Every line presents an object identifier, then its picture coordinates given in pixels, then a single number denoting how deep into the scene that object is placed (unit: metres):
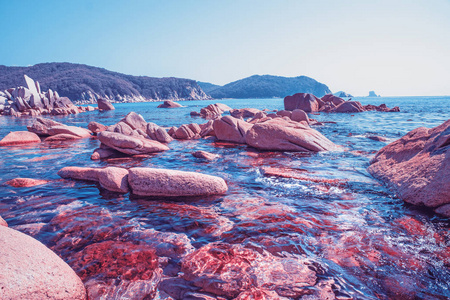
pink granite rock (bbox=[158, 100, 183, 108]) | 60.04
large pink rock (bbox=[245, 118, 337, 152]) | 9.86
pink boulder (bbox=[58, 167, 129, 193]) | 5.47
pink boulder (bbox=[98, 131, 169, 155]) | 9.05
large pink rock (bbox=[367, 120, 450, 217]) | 4.25
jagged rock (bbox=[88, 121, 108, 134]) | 15.93
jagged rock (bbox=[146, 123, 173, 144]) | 12.89
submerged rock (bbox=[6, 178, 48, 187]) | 5.93
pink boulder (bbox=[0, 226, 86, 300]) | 2.17
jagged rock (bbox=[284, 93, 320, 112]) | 36.12
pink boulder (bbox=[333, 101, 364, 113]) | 34.66
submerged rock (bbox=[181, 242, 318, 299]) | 2.62
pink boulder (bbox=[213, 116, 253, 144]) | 11.98
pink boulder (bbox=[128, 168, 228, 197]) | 5.23
